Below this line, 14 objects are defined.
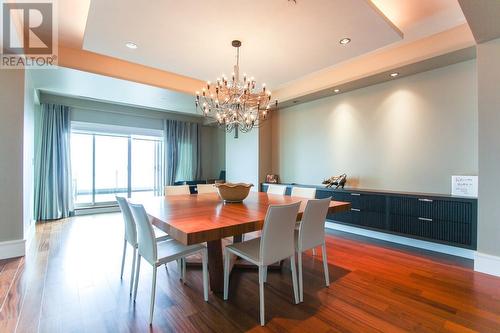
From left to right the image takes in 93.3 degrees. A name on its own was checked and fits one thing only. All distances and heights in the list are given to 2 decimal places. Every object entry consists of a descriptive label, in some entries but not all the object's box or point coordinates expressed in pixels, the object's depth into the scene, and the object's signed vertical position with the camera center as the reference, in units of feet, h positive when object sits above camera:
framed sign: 9.54 -0.79
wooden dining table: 5.22 -1.34
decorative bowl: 8.75 -0.90
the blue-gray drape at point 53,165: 16.24 +0.17
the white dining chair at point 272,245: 5.91 -2.14
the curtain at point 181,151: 21.97 +1.60
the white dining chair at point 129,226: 7.07 -1.83
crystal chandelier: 9.33 +2.64
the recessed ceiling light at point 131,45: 9.91 +5.21
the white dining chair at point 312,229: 6.91 -1.93
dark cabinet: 9.37 -2.19
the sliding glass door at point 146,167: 21.42 +0.03
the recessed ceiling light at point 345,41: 9.57 +5.18
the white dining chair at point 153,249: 5.95 -2.35
